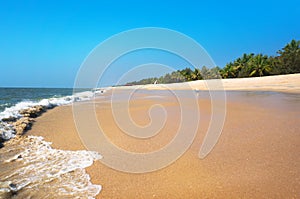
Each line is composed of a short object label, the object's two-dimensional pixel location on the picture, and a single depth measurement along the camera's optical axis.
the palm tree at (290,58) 31.08
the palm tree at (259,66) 38.56
